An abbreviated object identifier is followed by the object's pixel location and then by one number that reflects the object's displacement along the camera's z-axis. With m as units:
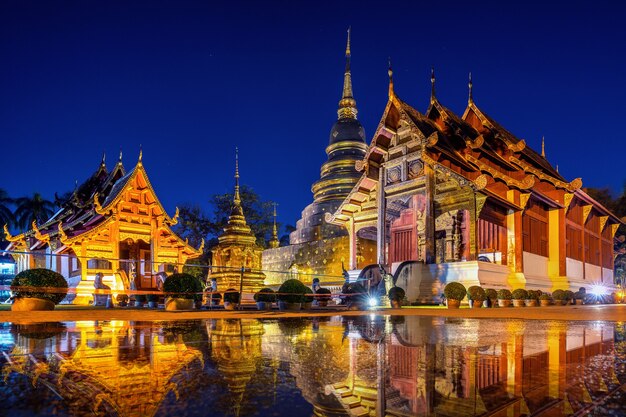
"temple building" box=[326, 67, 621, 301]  17.89
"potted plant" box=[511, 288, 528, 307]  16.84
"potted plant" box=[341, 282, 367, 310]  16.87
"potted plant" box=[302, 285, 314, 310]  15.36
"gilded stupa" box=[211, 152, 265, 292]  28.36
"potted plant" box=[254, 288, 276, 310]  15.51
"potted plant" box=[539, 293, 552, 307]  18.13
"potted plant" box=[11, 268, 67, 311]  10.47
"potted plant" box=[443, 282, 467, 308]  14.85
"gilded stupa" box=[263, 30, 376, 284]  31.41
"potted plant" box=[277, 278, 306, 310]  14.73
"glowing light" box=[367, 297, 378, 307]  16.37
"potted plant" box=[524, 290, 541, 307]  17.06
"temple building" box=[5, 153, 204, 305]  21.38
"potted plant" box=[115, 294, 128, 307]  19.75
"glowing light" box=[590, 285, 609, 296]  24.99
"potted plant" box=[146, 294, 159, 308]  17.73
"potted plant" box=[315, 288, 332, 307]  18.83
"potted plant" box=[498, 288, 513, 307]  16.31
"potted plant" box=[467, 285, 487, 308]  15.19
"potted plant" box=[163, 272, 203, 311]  13.26
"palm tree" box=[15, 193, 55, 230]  48.03
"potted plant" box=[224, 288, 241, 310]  16.53
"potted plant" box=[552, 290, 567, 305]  19.05
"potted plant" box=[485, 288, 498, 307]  15.65
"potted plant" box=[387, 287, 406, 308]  15.35
